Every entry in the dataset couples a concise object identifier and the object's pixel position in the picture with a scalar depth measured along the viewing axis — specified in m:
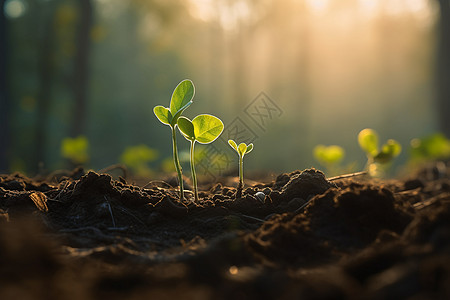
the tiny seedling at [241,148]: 1.85
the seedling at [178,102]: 1.73
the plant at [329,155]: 3.49
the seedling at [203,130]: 1.78
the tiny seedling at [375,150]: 2.85
